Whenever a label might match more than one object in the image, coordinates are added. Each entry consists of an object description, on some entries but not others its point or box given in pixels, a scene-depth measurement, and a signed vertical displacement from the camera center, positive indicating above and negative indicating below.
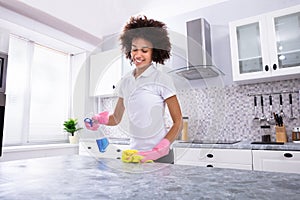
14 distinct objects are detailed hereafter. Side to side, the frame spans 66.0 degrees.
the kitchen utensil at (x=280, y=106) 1.99 +0.13
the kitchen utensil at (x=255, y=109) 2.08 +0.11
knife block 1.87 -0.10
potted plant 2.74 -0.04
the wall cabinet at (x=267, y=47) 1.84 +0.62
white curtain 2.41 +0.37
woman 0.91 +0.13
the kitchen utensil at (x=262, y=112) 2.03 +0.09
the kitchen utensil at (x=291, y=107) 1.93 +0.12
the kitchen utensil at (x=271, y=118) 1.99 +0.03
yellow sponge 0.79 -0.11
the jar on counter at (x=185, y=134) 2.22 -0.10
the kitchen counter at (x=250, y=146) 1.50 -0.17
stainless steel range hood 2.14 +0.67
